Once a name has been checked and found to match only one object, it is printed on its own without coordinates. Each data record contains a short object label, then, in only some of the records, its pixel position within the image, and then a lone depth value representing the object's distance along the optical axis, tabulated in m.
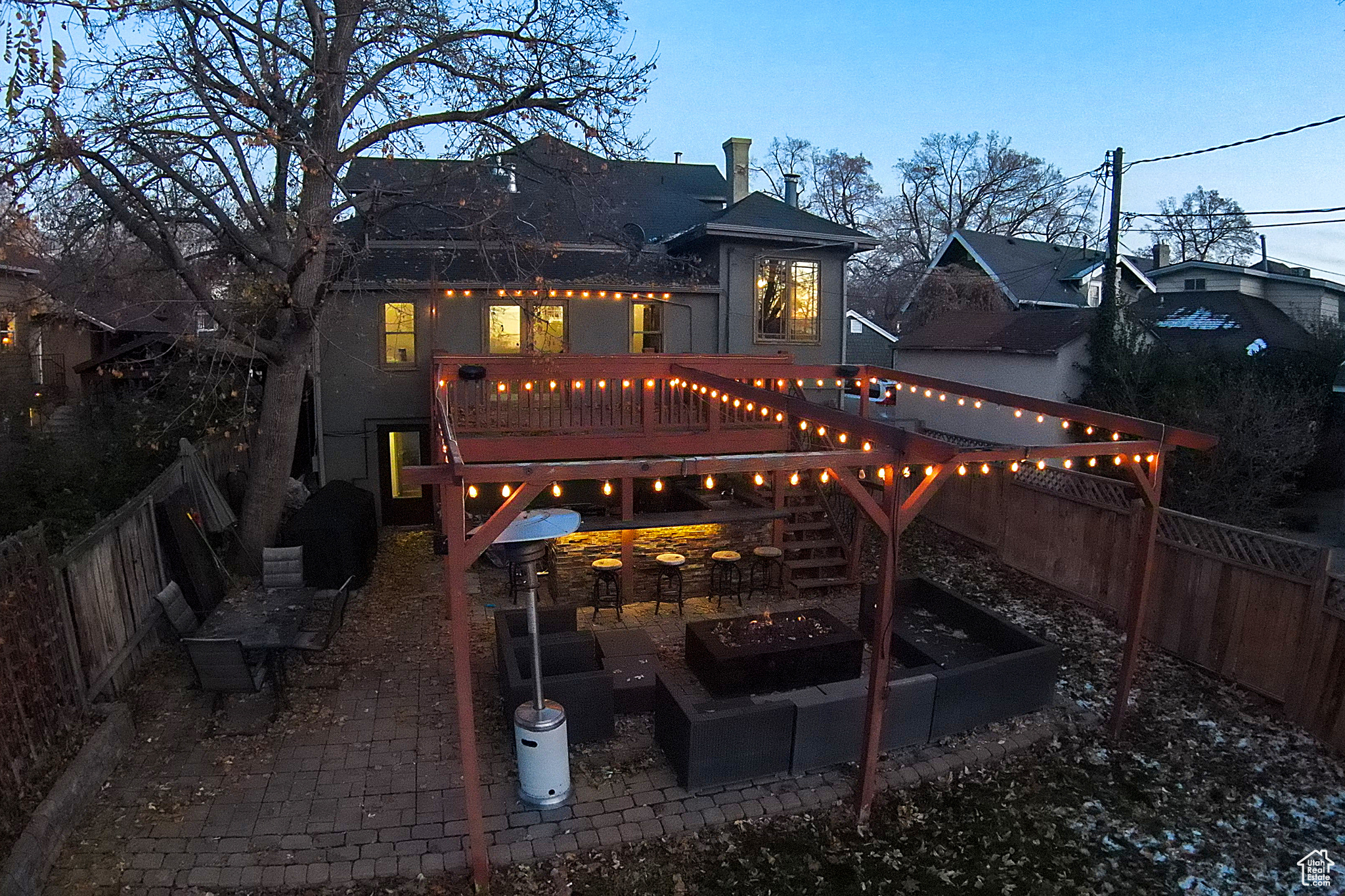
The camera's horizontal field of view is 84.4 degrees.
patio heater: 5.02
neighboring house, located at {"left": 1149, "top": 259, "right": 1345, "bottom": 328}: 23.22
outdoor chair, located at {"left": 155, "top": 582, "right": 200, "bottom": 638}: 7.10
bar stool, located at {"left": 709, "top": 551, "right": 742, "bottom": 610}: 9.96
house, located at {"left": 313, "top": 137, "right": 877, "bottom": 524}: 13.09
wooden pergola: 4.71
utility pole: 15.74
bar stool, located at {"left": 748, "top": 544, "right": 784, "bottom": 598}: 10.14
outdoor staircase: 10.39
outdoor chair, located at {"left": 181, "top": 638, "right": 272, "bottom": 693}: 6.19
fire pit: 6.77
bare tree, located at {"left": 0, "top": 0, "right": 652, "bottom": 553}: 8.43
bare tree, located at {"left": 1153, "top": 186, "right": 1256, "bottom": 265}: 37.16
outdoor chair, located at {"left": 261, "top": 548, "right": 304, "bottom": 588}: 8.36
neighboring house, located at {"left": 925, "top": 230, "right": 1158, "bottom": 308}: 25.55
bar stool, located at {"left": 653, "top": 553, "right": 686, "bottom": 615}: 9.26
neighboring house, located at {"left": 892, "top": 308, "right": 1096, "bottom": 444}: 17.55
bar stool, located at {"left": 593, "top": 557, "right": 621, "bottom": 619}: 9.21
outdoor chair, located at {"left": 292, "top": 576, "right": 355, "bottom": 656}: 6.68
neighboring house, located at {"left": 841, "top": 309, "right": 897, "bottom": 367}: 26.23
